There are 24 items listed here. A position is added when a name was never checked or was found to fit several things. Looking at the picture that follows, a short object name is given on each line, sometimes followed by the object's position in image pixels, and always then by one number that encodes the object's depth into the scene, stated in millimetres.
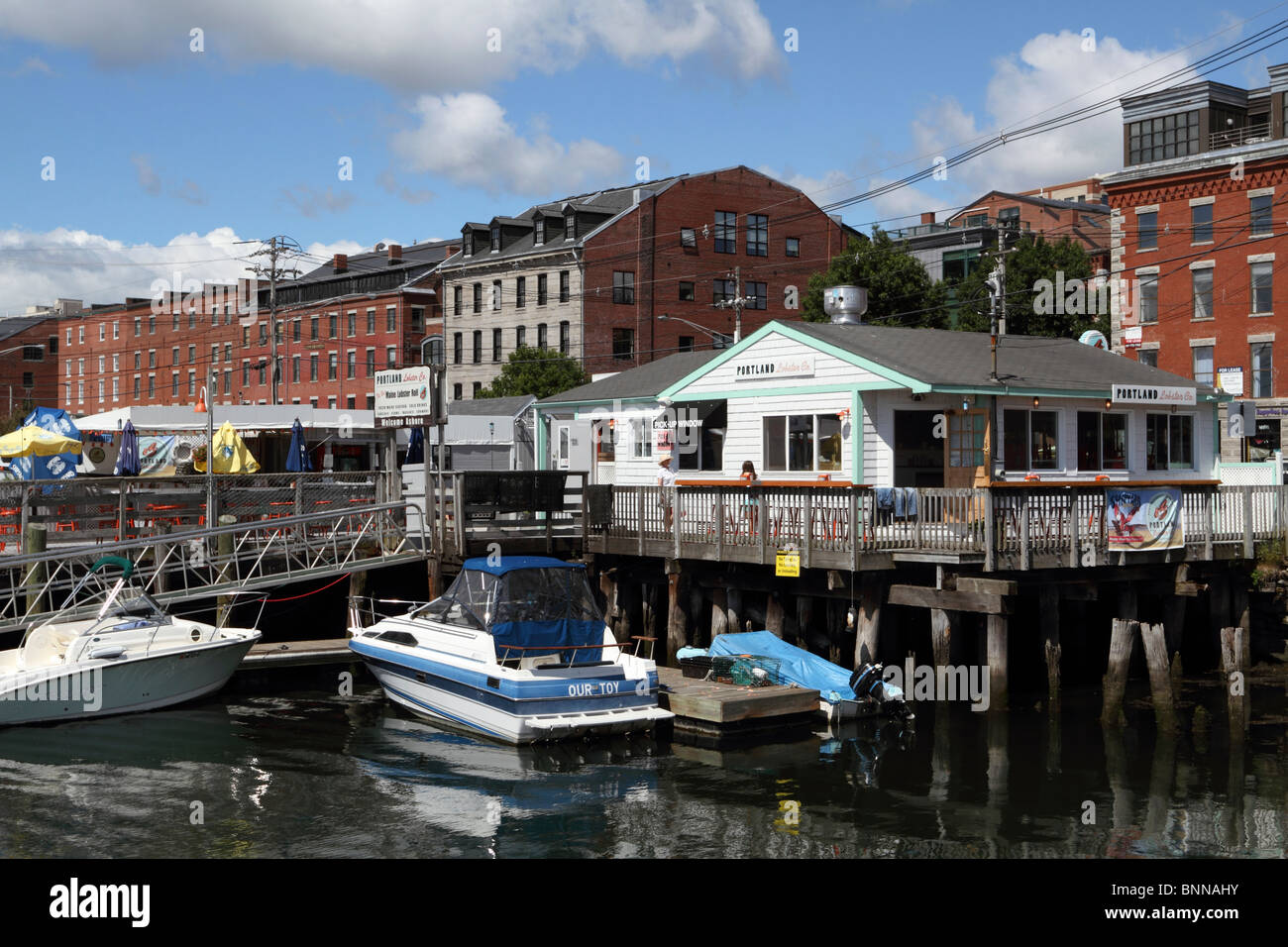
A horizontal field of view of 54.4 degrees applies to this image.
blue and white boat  18500
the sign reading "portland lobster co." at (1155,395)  24938
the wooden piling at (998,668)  20516
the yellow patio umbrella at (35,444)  30219
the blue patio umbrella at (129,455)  32812
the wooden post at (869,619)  21297
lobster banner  22297
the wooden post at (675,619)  24859
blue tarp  20312
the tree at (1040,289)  54312
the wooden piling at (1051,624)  21875
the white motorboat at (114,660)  20062
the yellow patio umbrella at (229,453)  35062
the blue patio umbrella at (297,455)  33812
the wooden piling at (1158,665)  21062
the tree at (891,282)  54375
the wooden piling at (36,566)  22844
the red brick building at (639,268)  66312
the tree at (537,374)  60812
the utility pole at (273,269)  59834
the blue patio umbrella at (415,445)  33469
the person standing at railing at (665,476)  25500
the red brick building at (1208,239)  47125
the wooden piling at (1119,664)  20625
